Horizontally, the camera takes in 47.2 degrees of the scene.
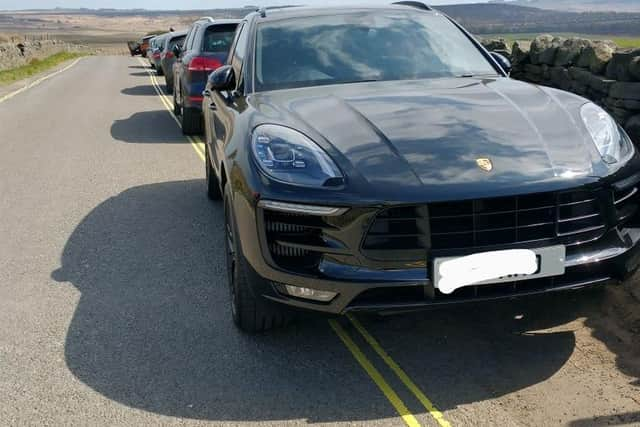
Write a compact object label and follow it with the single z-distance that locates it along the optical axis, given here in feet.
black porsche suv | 10.43
